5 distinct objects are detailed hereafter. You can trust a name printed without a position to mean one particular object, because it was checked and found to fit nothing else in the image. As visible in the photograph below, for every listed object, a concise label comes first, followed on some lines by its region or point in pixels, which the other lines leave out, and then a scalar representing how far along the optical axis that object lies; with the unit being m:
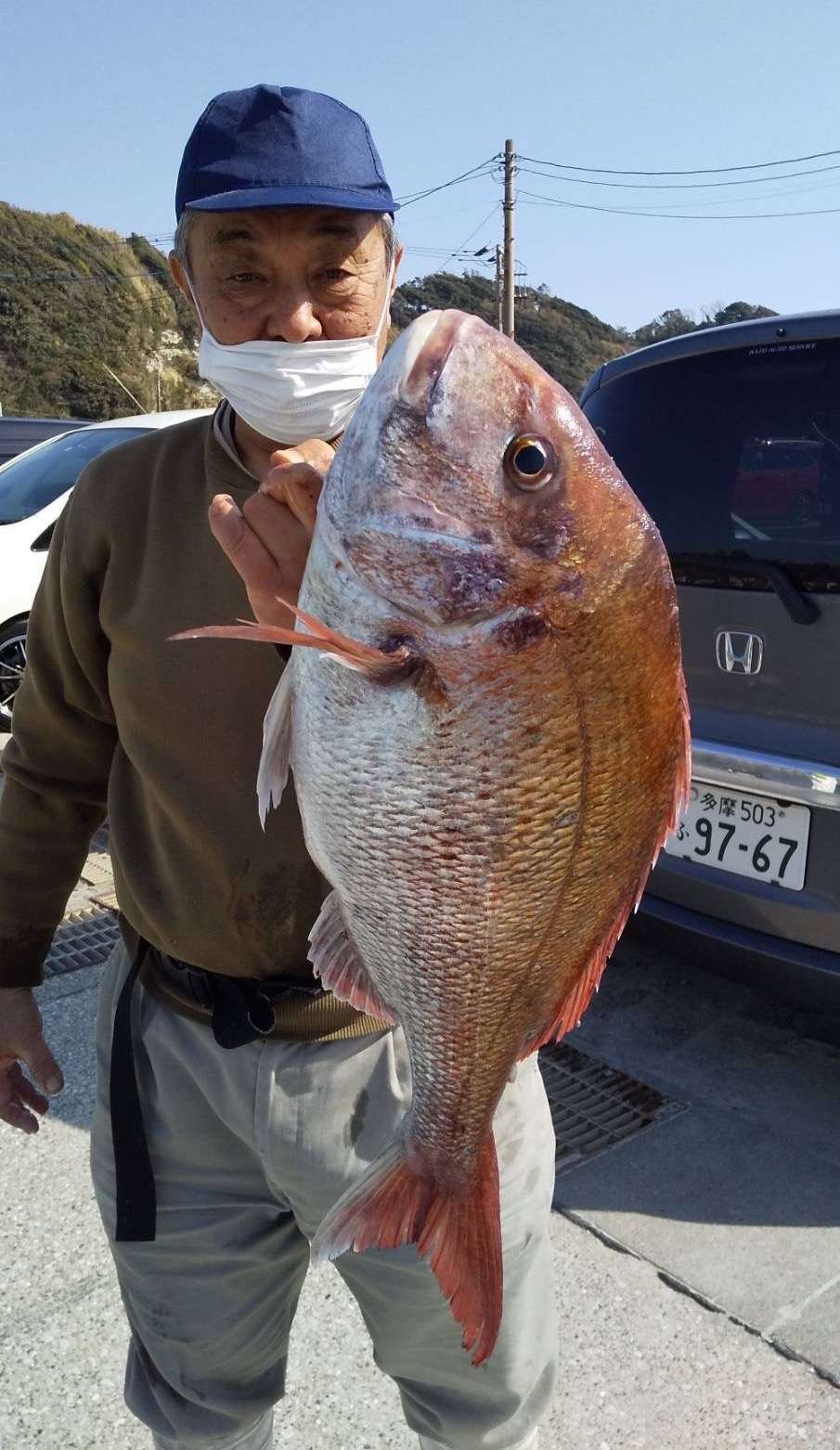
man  1.63
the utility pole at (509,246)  29.50
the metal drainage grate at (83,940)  4.43
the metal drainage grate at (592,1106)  3.28
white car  7.52
